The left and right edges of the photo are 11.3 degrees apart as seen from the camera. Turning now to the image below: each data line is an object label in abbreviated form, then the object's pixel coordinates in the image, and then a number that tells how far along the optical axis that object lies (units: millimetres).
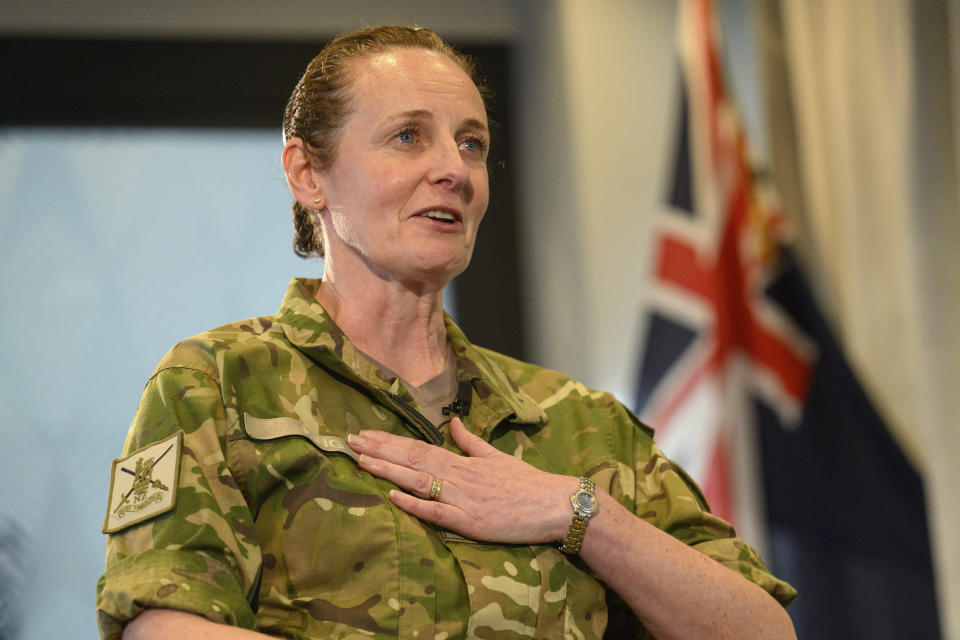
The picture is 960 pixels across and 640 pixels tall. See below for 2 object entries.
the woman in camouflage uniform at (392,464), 3678
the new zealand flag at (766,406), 5413
